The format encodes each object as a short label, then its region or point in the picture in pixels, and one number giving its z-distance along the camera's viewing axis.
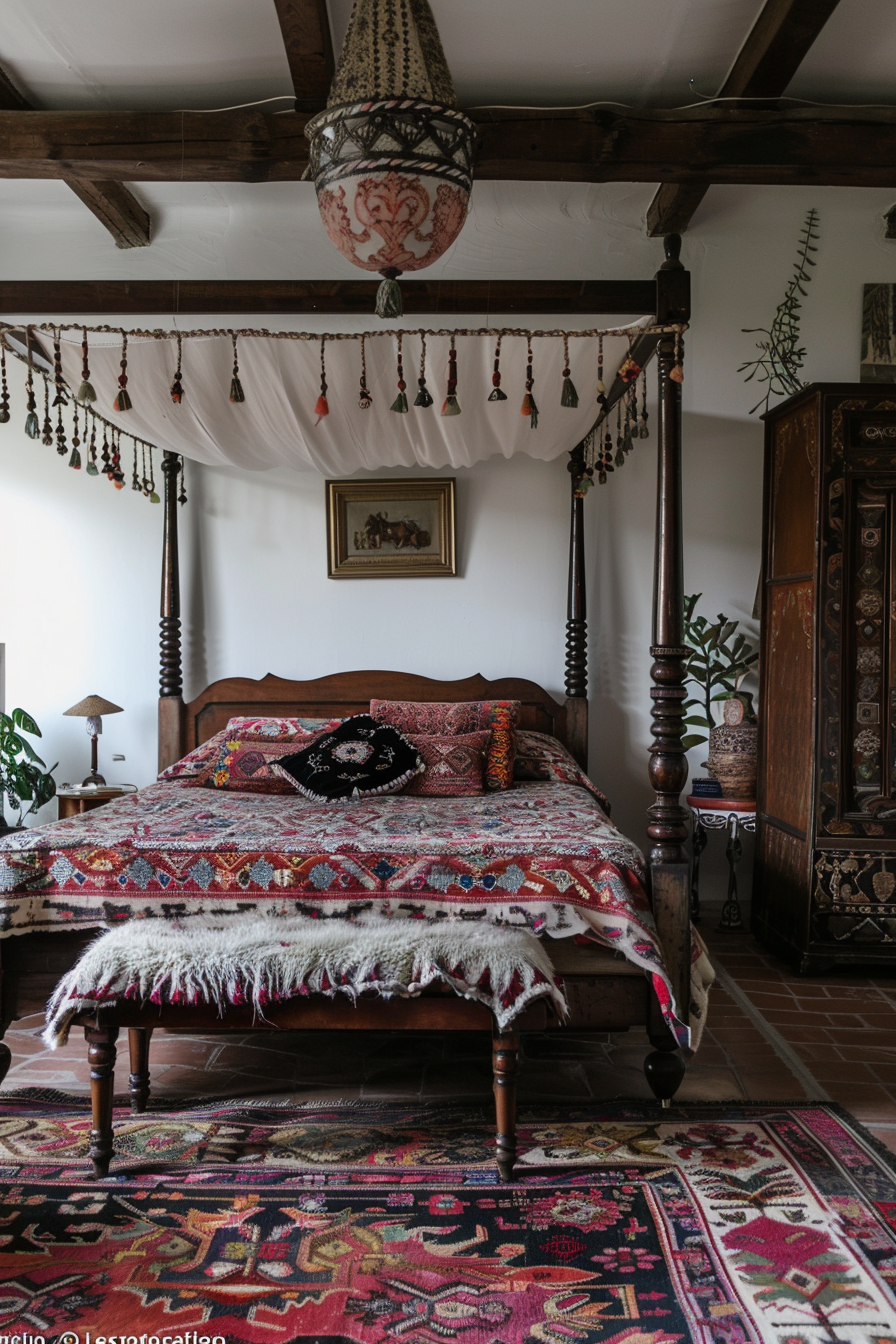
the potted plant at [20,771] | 4.84
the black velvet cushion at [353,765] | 3.95
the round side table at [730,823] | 4.60
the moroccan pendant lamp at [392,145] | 2.11
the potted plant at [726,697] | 4.62
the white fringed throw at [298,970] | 2.30
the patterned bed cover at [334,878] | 2.80
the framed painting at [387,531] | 5.05
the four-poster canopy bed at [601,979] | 2.34
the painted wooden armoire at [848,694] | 4.01
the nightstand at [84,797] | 4.62
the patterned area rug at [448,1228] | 1.84
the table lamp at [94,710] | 4.79
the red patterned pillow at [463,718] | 4.33
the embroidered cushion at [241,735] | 4.41
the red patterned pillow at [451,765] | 4.03
